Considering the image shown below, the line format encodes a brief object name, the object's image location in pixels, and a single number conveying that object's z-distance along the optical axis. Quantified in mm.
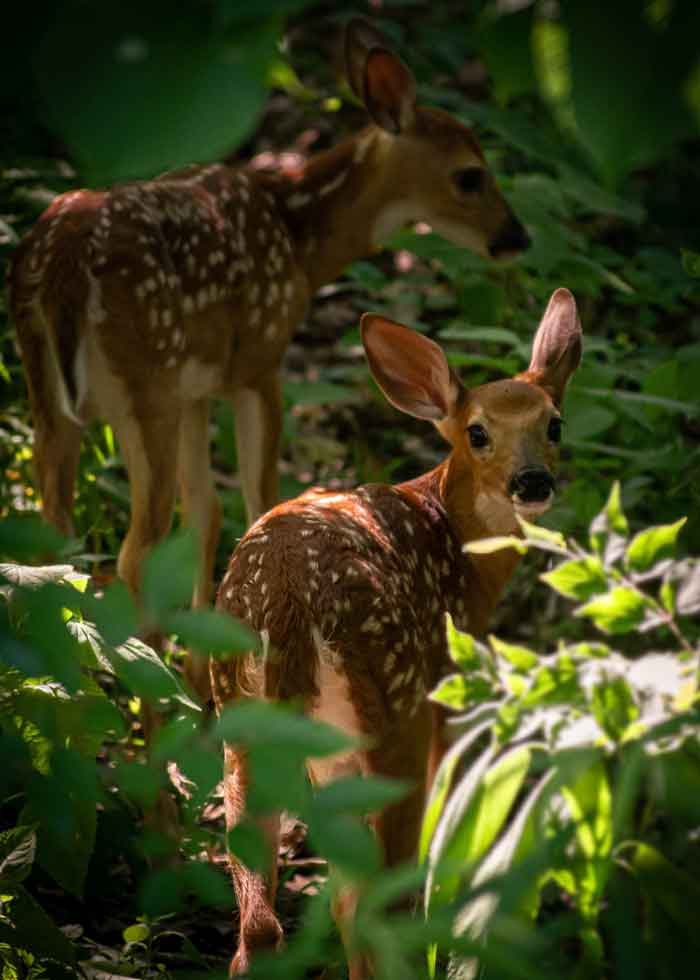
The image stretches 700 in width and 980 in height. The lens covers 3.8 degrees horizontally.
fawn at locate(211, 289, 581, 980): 9850
